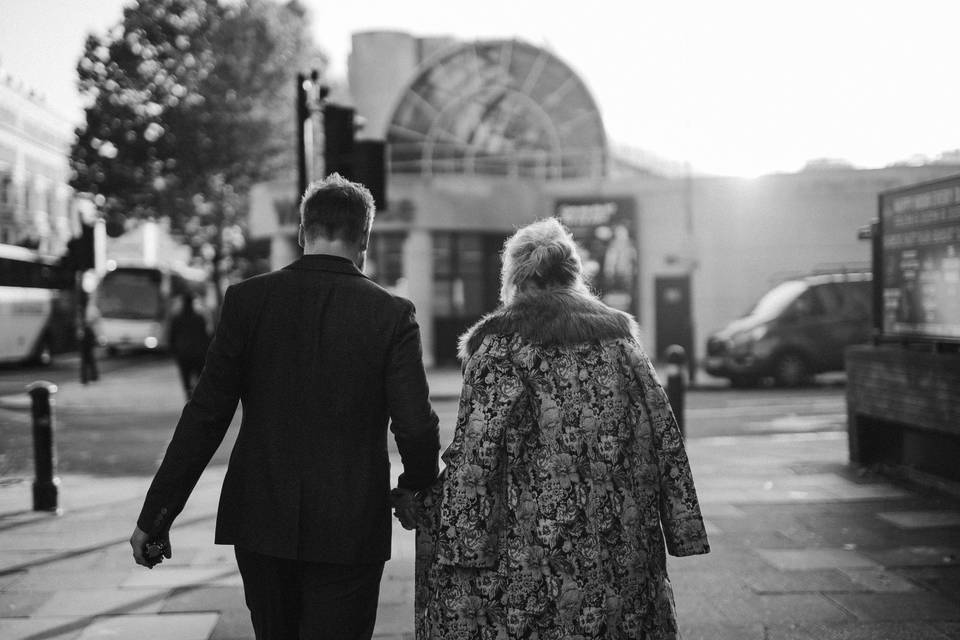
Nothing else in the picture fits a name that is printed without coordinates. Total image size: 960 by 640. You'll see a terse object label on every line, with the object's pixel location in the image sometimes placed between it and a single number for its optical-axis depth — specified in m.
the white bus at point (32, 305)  24.64
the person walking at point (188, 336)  13.11
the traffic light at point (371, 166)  8.62
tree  34.41
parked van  17.66
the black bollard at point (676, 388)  9.43
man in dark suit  2.73
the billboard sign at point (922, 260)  7.27
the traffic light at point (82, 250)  21.00
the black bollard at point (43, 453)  7.16
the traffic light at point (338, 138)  8.76
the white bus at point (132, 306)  32.69
